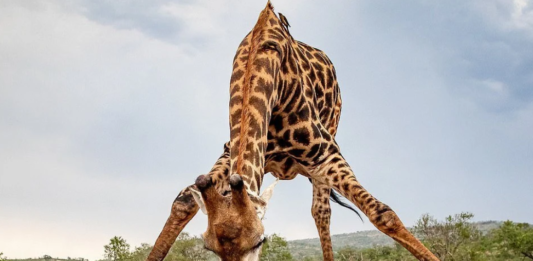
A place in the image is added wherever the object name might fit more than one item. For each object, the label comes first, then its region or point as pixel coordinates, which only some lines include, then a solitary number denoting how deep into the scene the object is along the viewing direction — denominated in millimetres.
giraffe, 4203
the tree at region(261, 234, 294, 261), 24297
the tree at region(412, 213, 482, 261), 24203
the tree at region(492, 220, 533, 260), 26719
